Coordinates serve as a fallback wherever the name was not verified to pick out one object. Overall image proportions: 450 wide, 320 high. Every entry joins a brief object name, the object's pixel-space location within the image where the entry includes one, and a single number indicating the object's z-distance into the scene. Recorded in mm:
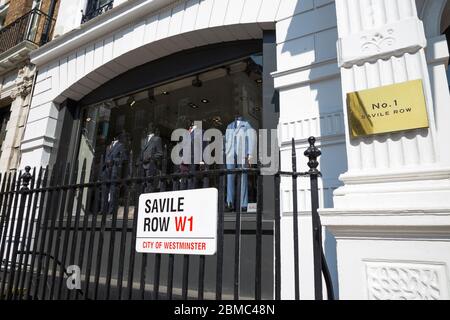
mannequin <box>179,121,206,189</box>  4155
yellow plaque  2260
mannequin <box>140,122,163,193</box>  2804
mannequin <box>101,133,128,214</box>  2887
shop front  2150
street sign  2316
